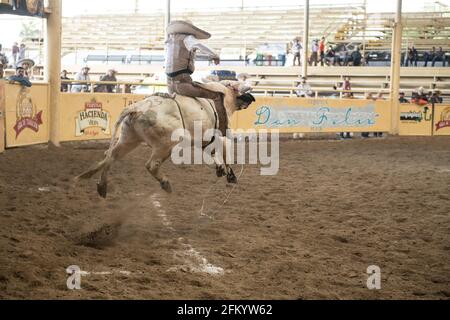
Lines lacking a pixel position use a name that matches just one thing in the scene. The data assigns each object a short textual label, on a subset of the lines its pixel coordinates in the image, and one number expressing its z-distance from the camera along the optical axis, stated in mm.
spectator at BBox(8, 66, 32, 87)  11882
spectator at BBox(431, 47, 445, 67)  27062
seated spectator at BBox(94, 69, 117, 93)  16453
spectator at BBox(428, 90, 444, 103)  21636
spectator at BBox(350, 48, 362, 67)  27203
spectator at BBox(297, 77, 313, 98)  19141
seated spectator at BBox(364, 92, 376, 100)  20539
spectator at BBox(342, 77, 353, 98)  21125
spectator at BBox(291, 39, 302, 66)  27281
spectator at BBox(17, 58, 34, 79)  12648
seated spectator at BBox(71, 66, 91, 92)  17047
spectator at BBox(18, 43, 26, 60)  26091
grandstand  29708
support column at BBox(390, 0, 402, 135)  20844
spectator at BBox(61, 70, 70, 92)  18984
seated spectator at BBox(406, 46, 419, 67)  27188
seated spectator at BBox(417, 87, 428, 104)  21212
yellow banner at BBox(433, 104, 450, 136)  21328
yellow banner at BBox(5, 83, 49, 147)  11641
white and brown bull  6688
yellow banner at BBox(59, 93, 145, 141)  13695
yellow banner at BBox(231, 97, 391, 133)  17578
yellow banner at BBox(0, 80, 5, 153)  11188
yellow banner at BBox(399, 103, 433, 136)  21219
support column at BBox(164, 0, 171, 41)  20900
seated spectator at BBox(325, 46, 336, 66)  27531
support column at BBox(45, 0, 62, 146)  13211
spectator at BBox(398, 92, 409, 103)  21922
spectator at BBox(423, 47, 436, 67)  27078
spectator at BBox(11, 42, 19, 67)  27764
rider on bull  7203
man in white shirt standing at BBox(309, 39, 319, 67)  28047
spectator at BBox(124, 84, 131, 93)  16531
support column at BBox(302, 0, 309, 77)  23234
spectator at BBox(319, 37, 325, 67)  27625
